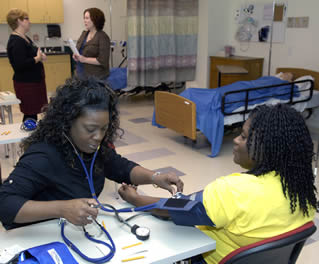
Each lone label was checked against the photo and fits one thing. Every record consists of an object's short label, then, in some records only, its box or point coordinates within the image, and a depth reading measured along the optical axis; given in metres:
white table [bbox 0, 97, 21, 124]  3.72
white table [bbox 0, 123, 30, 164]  2.74
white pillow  4.71
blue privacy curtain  6.08
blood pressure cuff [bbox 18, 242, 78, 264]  1.04
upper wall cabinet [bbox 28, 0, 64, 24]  6.81
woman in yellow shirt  1.15
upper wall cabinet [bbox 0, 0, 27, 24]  6.51
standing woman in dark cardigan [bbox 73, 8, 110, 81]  4.24
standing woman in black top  3.76
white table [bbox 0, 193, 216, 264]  1.17
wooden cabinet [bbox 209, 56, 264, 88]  5.70
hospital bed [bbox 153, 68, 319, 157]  4.03
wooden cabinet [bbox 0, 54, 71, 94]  7.00
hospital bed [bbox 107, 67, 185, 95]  6.25
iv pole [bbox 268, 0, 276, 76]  5.49
